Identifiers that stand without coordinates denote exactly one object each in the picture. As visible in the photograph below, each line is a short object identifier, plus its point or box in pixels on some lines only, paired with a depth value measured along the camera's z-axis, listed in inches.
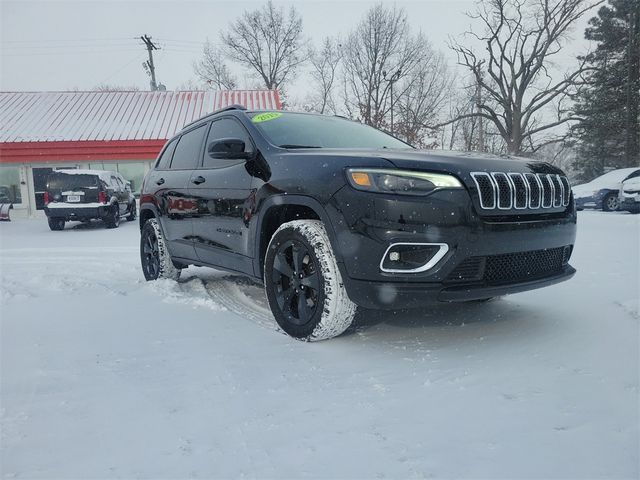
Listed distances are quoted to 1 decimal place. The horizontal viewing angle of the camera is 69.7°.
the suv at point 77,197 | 488.1
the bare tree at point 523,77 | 1085.1
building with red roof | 652.1
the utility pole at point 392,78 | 1126.5
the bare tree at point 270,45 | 1438.2
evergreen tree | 1059.3
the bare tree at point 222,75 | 1523.1
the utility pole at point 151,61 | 1374.3
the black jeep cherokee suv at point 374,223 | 94.6
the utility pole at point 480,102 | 1175.0
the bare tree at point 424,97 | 1066.7
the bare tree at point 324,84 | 1355.8
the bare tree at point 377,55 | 1179.9
